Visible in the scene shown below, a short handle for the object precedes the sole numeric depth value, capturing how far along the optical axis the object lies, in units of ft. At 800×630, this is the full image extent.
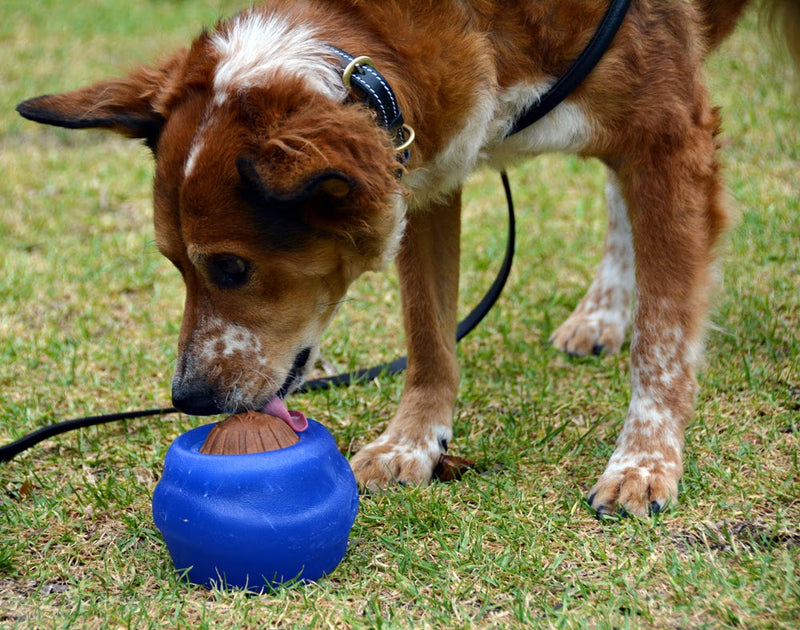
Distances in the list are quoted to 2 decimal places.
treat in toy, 7.83
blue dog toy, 7.42
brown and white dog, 8.09
